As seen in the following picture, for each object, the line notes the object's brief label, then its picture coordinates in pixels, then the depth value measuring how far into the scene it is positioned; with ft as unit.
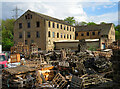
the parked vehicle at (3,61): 32.59
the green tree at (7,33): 99.56
